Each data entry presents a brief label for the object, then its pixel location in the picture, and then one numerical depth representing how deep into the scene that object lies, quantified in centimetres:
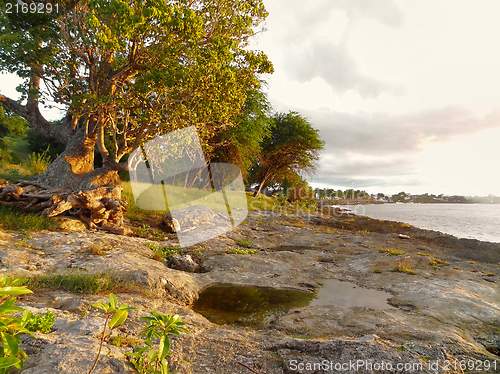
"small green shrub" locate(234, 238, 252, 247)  1134
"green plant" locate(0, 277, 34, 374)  141
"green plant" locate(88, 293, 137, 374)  181
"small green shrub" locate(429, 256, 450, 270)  926
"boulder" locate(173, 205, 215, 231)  1259
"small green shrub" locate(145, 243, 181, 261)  752
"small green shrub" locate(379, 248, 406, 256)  995
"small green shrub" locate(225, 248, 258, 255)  954
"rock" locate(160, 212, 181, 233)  1179
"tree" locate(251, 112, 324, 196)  3234
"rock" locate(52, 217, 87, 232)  816
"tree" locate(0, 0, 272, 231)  910
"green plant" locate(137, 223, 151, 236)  1047
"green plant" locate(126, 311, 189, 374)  194
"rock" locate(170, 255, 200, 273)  739
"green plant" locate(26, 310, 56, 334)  256
